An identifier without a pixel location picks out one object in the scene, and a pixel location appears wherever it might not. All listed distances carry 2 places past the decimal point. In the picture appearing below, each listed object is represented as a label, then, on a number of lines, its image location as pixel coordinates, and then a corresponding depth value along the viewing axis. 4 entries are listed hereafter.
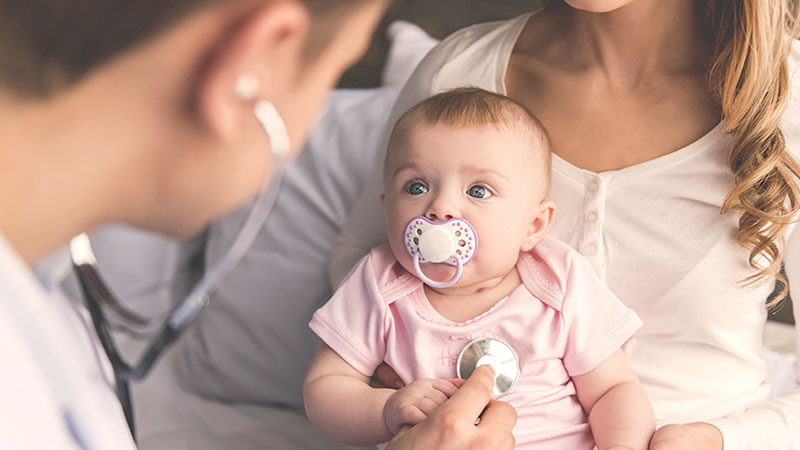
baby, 1.08
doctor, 0.57
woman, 1.17
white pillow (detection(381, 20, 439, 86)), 1.79
